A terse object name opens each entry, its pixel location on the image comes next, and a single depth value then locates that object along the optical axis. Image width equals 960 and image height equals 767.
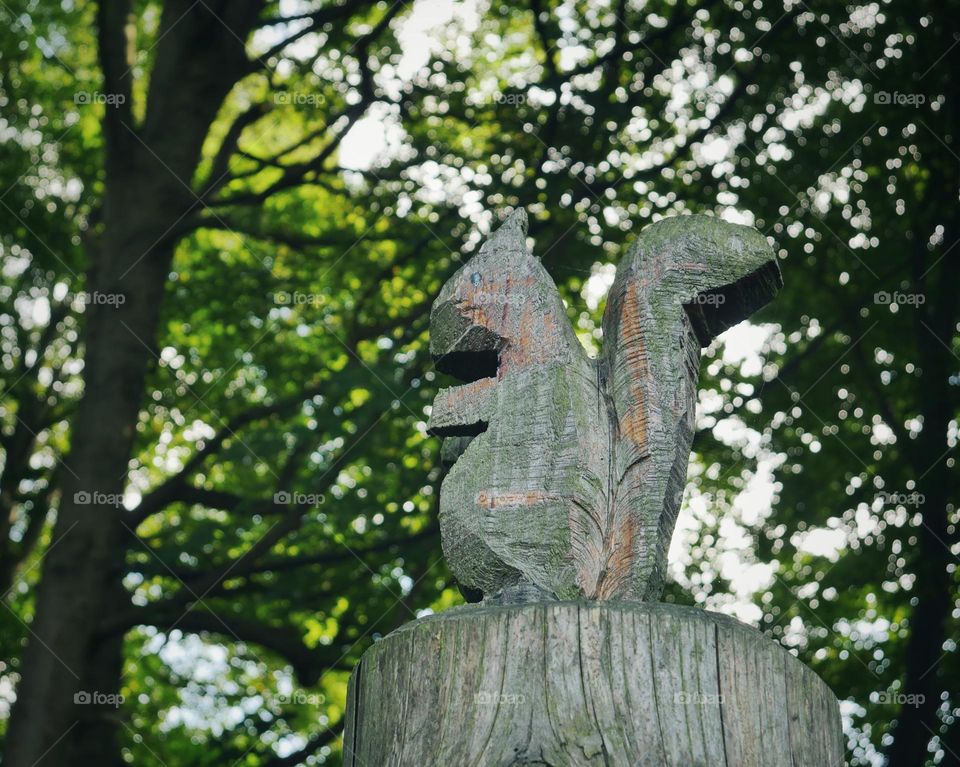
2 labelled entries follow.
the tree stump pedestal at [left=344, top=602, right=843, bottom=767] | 3.50
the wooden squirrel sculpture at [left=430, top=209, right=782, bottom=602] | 4.05
